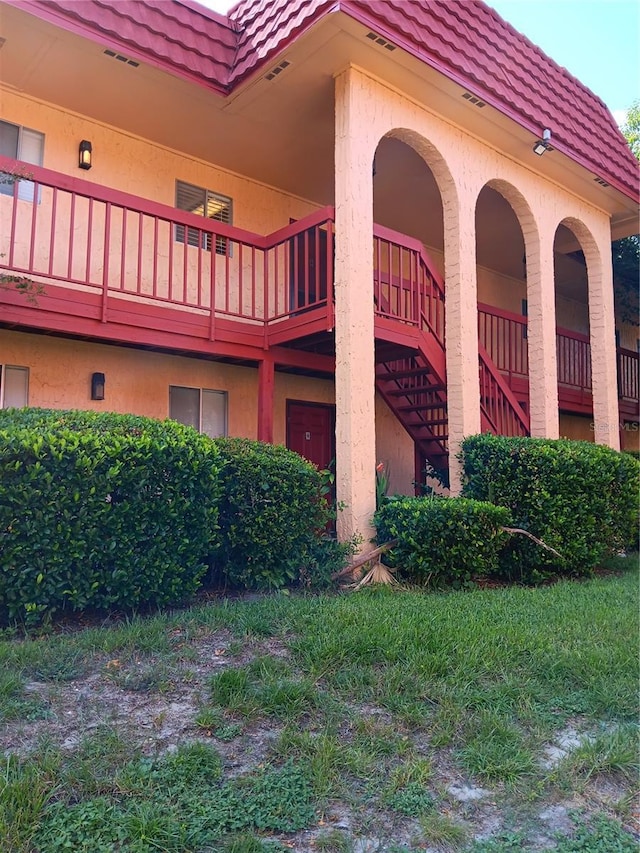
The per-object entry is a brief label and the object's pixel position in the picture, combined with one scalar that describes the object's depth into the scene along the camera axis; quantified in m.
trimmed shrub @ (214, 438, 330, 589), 5.24
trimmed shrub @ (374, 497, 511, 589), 5.90
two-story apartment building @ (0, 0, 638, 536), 6.58
